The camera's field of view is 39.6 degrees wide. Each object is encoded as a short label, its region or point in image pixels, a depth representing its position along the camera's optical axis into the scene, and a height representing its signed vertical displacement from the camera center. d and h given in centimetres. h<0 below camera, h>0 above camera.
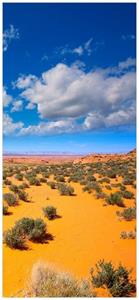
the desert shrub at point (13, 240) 464 -215
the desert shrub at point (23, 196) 865 -203
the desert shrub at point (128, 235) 555 -244
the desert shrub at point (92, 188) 1059 -210
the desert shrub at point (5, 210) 678 -208
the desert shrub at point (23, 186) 1090 -203
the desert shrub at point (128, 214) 687 -228
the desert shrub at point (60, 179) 1361 -198
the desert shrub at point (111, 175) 1557 -195
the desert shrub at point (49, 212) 663 -212
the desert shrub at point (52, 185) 1146 -204
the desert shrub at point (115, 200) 839 -217
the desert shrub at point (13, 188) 973 -192
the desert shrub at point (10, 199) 773 -196
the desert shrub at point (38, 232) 508 -215
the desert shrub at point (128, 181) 1304 -209
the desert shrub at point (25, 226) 507 -200
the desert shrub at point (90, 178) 1379 -195
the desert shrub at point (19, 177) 1385 -189
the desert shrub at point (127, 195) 967 -222
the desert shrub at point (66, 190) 1004 -206
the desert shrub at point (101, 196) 943 -221
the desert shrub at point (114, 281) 335 -232
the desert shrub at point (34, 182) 1230 -198
